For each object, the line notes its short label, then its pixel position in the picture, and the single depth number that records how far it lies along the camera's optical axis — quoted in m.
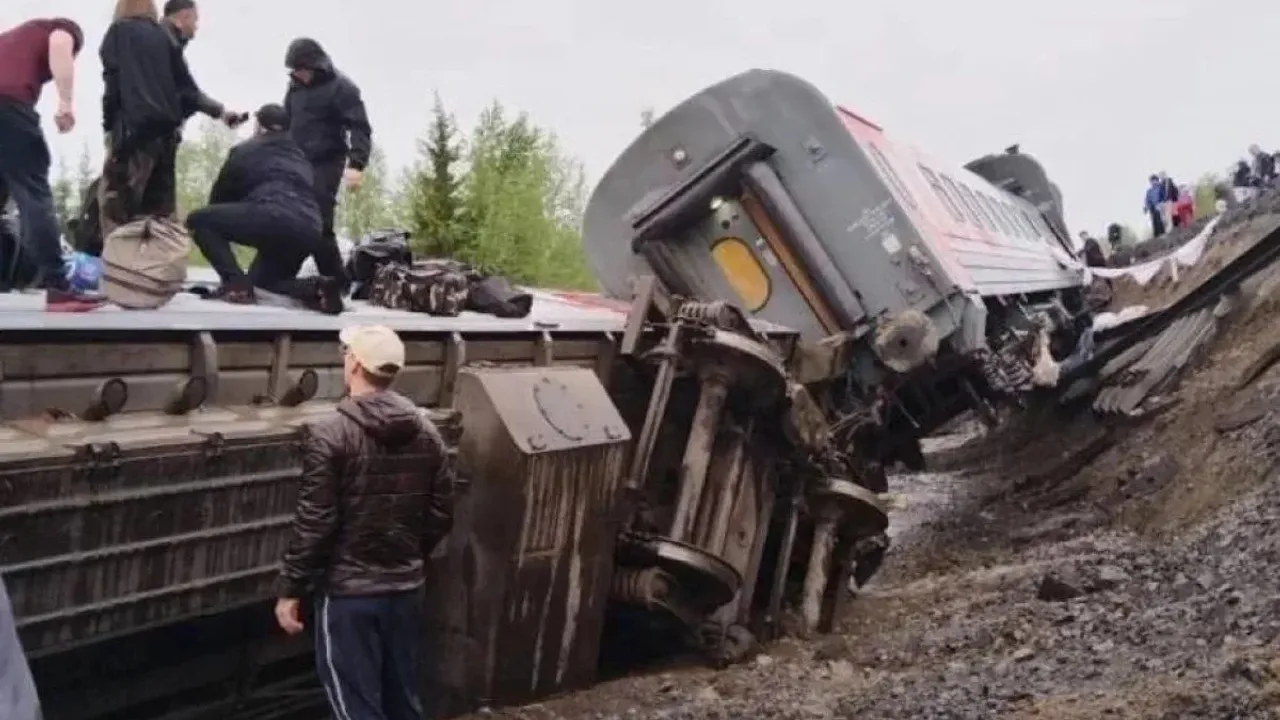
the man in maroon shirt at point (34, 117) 5.13
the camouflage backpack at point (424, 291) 5.66
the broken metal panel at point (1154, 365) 12.32
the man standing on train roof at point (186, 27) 5.68
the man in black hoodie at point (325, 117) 6.32
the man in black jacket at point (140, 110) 5.44
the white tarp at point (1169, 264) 19.56
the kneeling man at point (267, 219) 5.41
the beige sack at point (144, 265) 4.30
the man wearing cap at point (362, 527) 3.47
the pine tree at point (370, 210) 37.69
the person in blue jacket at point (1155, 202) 29.62
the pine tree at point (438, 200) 24.17
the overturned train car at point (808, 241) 8.30
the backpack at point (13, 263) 5.34
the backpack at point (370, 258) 6.25
